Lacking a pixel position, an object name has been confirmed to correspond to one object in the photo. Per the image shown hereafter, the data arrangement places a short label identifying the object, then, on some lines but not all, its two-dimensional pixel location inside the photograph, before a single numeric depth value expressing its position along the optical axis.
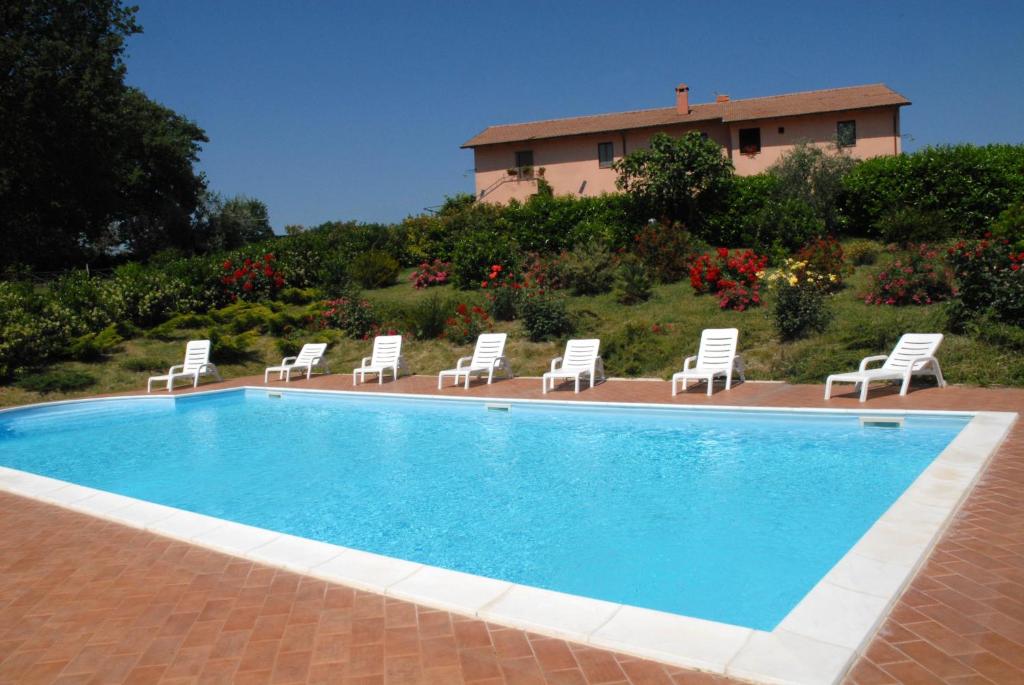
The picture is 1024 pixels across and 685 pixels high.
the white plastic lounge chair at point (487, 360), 13.42
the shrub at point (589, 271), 18.36
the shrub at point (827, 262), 15.03
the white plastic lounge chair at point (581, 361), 12.36
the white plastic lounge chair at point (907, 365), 9.66
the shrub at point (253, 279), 21.28
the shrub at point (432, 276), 22.11
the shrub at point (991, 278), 10.76
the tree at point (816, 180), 21.95
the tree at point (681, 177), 22.70
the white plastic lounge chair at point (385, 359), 14.78
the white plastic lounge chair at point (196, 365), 15.59
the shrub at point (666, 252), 18.28
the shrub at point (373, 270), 23.09
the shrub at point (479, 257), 19.97
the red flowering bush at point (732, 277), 15.16
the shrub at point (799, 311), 12.87
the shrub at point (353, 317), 18.61
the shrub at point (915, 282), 13.50
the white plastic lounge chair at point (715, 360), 11.16
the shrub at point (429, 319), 17.36
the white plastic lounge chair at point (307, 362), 16.03
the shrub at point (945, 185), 19.70
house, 30.77
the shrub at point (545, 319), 15.65
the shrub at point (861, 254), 17.53
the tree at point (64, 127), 26.23
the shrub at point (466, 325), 16.62
